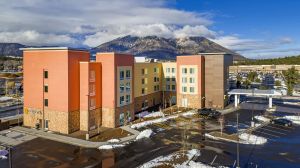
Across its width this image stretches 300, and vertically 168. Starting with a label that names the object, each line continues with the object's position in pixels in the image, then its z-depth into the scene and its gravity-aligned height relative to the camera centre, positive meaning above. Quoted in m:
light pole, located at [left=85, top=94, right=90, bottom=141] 34.80 -5.89
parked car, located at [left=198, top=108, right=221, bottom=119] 46.08 -7.59
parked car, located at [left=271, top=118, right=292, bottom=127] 39.72 -8.25
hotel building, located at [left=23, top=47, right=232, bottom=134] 34.94 -1.93
